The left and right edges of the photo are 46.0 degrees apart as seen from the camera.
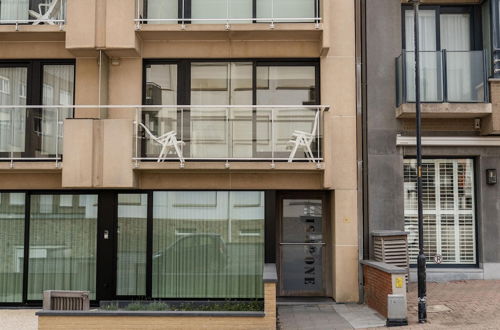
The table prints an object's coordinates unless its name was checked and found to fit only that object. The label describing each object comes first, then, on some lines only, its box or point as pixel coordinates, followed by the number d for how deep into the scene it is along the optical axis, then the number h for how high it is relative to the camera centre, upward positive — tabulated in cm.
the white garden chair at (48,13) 1521 +501
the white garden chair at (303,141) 1453 +161
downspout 1514 +210
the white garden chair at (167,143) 1445 +154
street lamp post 1178 -20
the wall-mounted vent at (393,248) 1416 -101
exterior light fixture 1537 +80
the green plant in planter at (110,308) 1255 -222
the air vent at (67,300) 1216 -197
